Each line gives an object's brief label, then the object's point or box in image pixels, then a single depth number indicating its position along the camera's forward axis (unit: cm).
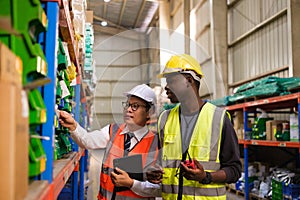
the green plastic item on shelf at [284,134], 554
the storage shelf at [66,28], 185
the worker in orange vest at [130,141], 270
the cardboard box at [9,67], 85
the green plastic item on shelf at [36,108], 114
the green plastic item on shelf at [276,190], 570
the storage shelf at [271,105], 511
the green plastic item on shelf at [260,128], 637
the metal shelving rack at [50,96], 132
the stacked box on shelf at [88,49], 524
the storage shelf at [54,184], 111
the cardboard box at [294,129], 513
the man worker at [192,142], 252
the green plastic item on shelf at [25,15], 100
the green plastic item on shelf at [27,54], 102
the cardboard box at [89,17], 557
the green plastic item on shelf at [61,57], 204
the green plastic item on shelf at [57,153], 215
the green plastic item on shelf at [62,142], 258
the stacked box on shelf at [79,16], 350
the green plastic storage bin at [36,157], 116
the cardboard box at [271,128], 586
